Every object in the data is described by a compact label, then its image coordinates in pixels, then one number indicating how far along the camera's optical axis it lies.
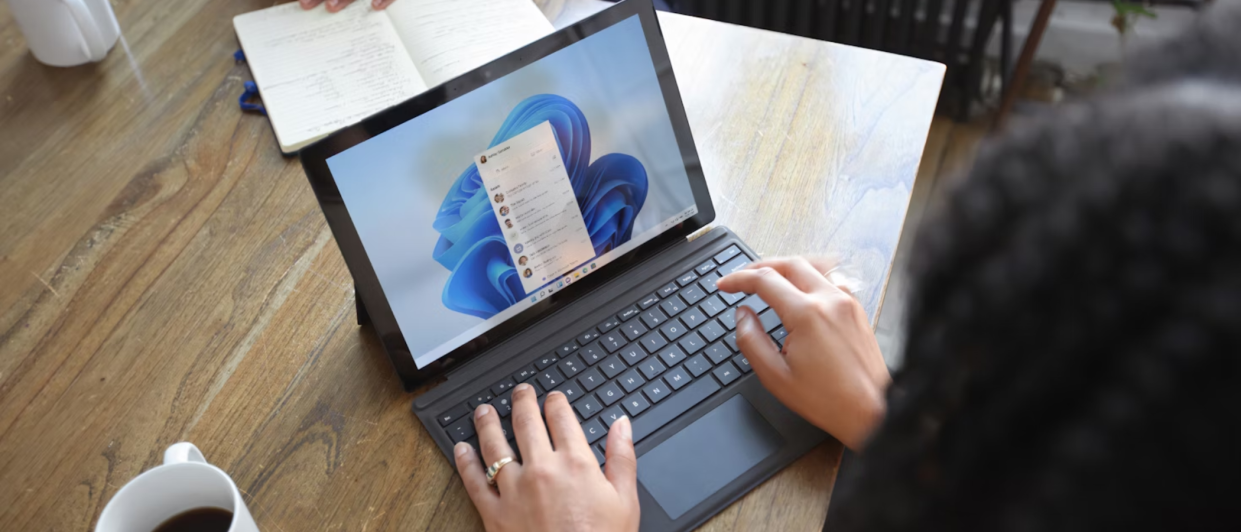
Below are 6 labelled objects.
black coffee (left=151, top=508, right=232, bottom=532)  0.57
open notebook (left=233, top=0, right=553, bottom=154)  1.01
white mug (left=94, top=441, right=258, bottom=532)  0.54
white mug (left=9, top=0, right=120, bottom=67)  1.04
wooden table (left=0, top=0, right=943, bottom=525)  0.71
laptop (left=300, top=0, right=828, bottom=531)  0.71
